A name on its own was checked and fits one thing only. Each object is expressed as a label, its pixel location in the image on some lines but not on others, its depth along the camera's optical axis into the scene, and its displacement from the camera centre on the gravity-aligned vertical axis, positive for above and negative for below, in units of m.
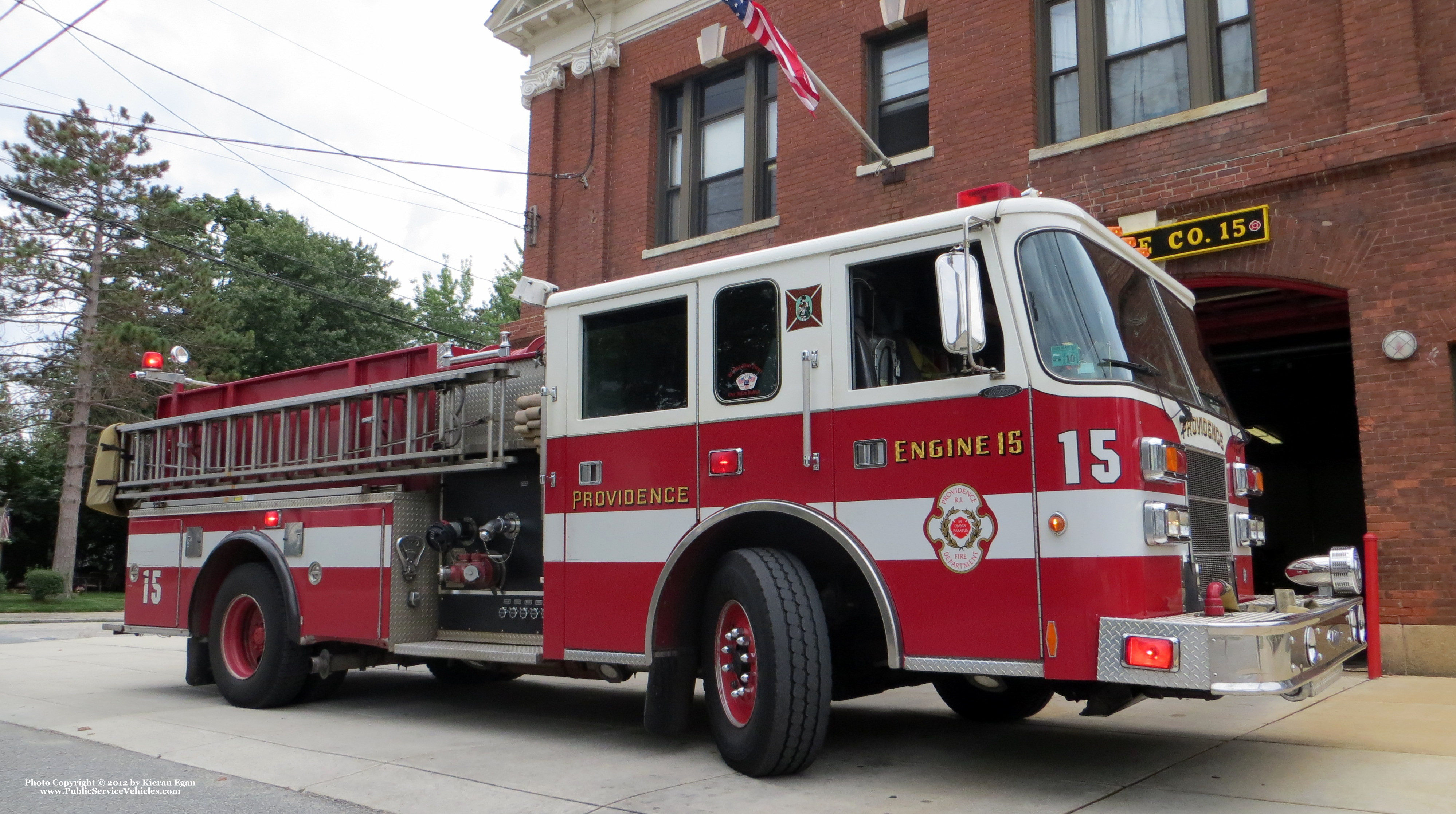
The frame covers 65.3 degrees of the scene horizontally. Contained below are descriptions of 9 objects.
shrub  24.72 -0.78
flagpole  10.85 +4.23
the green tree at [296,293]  36.97 +8.65
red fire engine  4.65 +0.22
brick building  9.05 +3.93
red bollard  5.47 -0.38
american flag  10.12 +4.60
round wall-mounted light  8.99 +1.54
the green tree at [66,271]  27.44 +6.86
